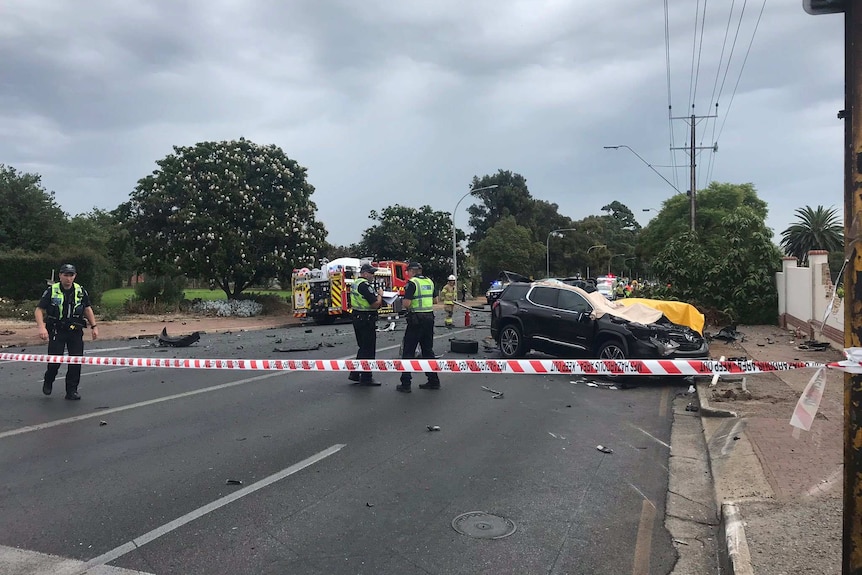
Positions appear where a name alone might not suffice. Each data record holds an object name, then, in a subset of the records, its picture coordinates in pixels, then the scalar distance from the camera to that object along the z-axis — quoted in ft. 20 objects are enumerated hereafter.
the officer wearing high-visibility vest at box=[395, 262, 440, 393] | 33.91
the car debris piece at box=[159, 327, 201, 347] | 54.85
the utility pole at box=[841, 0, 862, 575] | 9.39
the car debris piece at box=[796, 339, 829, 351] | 49.83
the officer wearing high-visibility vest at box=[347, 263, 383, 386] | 33.63
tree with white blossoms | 99.71
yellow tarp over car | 42.27
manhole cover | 15.24
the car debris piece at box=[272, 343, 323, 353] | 51.42
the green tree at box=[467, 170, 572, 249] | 270.46
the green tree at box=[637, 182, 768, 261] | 173.88
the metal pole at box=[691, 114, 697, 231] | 105.70
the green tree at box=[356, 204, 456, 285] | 165.68
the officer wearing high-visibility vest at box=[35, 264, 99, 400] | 29.07
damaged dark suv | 37.17
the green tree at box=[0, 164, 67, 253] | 115.65
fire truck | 87.35
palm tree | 239.71
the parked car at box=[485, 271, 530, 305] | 112.82
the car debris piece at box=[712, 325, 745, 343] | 57.98
